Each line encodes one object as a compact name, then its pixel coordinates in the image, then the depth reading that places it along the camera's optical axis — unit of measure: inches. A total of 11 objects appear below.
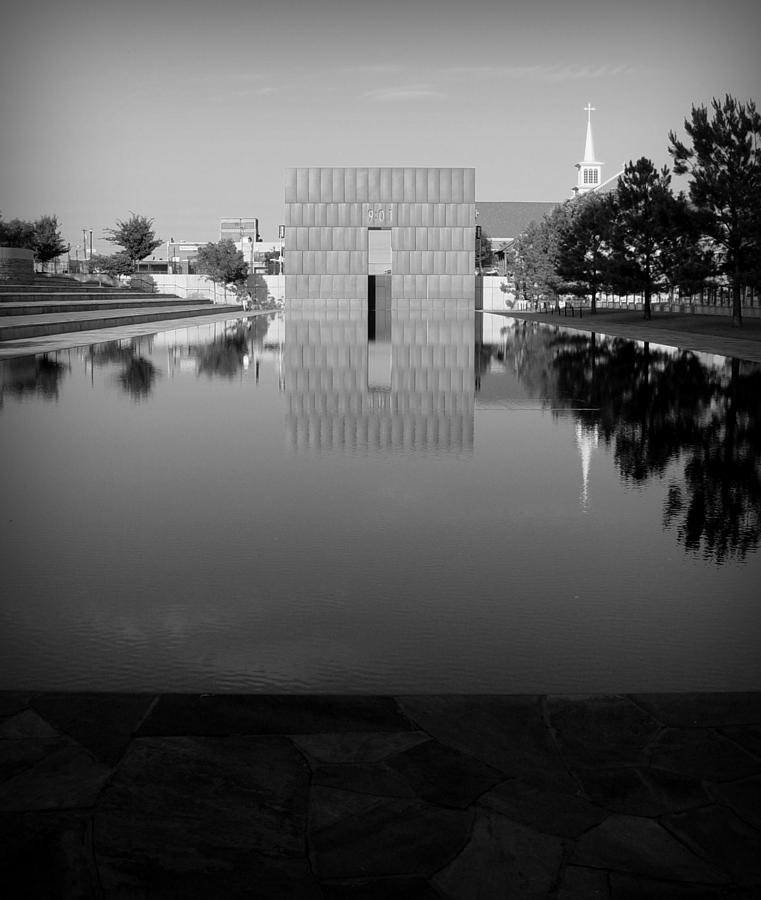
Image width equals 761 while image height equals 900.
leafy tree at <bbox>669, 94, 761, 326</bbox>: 1691.7
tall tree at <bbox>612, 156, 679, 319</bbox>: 2166.6
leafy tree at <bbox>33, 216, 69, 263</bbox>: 3233.3
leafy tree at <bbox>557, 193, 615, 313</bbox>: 2343.8
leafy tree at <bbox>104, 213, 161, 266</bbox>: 3435.0
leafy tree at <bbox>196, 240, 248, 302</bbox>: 3641.7
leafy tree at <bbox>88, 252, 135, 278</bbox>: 3440.0
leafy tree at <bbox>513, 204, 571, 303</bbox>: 3065.9
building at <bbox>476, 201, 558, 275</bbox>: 6628.9
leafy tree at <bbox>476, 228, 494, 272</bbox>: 4551.9
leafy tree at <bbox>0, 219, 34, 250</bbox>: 3166.8
